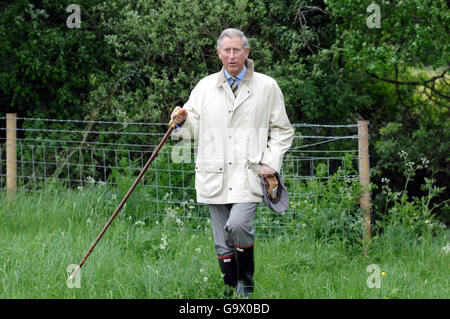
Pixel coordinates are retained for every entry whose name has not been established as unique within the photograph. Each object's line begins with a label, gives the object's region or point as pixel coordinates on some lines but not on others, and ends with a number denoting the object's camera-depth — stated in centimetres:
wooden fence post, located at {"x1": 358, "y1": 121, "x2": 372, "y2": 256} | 1062
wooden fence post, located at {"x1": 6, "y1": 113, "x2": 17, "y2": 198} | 1346
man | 769
